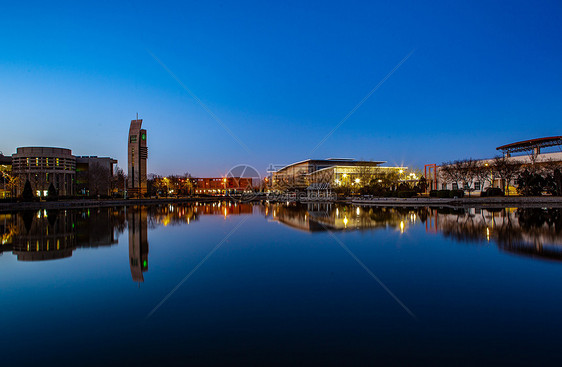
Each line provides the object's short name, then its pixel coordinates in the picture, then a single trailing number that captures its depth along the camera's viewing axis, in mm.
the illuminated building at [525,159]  45656
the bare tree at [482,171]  43062
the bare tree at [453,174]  46000
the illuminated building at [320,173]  62281
